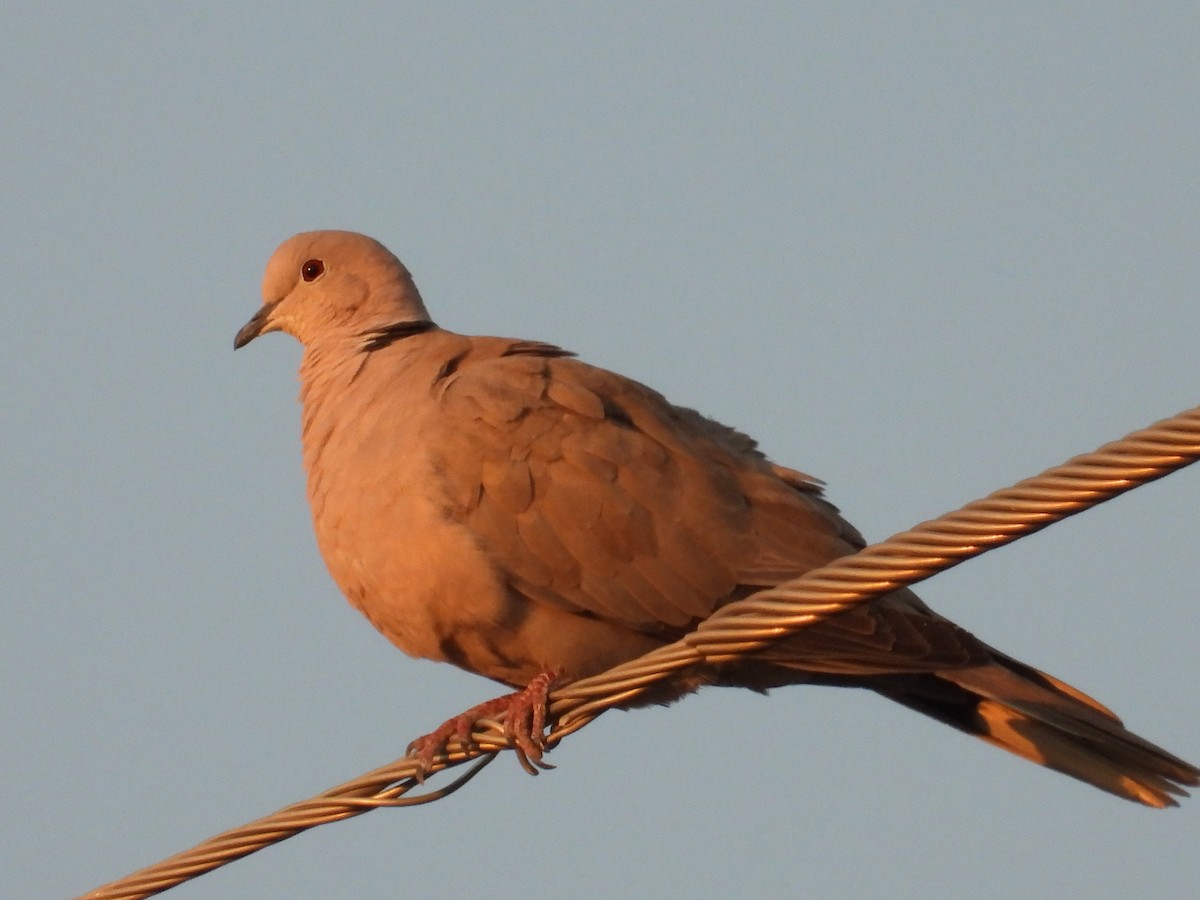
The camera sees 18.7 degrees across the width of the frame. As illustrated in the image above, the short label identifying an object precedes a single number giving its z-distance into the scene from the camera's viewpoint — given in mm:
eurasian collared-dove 10180
